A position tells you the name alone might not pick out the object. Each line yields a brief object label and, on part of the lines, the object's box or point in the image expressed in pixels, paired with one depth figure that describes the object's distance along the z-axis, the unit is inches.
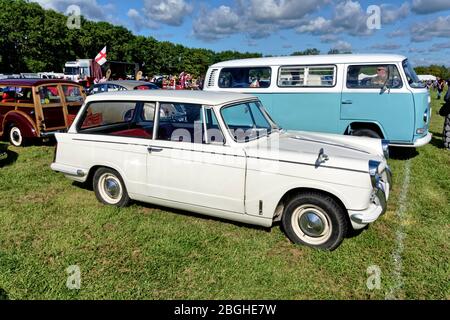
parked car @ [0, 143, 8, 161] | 268.5
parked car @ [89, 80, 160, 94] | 550.6
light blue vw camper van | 273.7
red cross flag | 703.0
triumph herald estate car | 141.7
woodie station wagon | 323.9
